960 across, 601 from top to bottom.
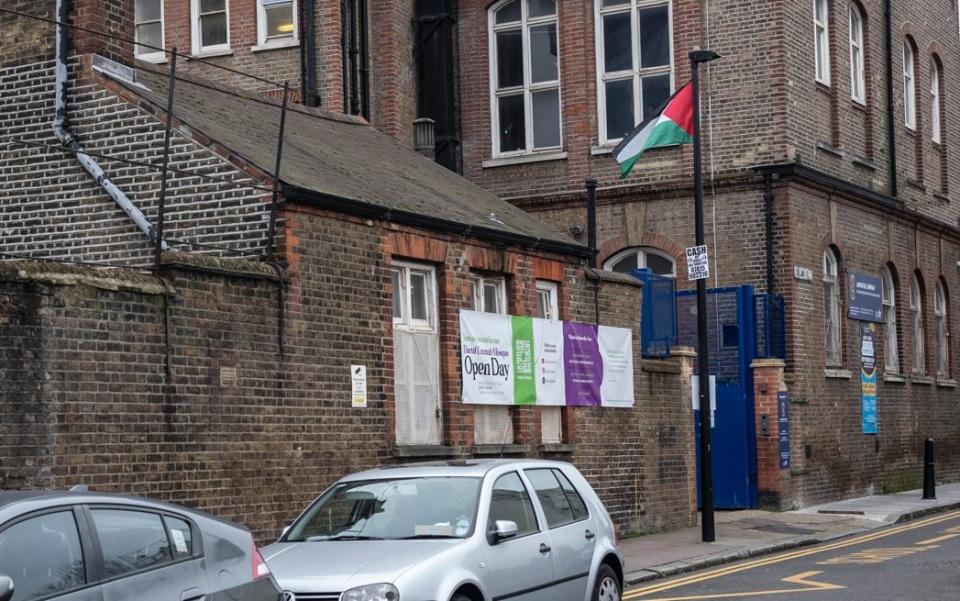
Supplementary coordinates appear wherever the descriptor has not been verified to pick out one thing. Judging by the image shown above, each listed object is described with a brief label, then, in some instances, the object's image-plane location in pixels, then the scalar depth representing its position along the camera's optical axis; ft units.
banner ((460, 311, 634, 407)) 60.80
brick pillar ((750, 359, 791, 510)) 86.17
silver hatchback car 32.63
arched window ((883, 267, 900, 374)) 105.29
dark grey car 23.65
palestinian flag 74.79
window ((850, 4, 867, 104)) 102.63
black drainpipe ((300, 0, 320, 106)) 88.69
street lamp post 67.72
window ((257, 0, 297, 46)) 90.94
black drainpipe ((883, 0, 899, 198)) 106.01
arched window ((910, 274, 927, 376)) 110.22
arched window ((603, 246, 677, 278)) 92.63
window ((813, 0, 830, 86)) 96.89
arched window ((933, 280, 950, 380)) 114.83
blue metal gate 86.94
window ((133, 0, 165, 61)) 95.35
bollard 92.96
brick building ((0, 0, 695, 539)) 42.42
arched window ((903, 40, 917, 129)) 112.47
